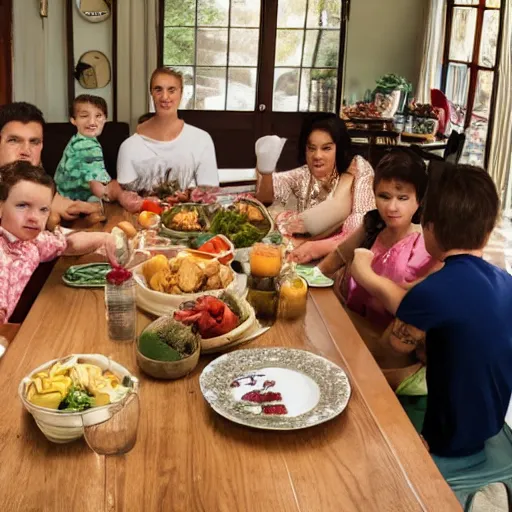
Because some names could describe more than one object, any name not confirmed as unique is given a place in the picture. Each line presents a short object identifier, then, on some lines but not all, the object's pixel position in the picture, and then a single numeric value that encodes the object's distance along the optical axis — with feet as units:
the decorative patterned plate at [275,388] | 4.63
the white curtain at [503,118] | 18.20
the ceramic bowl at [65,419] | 4.15
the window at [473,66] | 19.58
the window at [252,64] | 20.97
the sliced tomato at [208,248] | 7.25
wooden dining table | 3.90
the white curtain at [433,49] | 22.65
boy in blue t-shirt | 5.64
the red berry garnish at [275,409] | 4.73
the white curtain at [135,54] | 19.54
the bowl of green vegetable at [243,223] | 7.94
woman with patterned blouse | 10.00
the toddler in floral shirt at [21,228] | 6.88
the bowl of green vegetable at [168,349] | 5.08
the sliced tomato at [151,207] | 9.33
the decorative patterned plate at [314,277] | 7.29
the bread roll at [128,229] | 8.33
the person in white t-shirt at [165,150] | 11.31
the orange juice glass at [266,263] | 6.48
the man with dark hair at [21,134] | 9.06
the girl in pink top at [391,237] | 7.36
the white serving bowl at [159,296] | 6.11
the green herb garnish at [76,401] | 4.30
